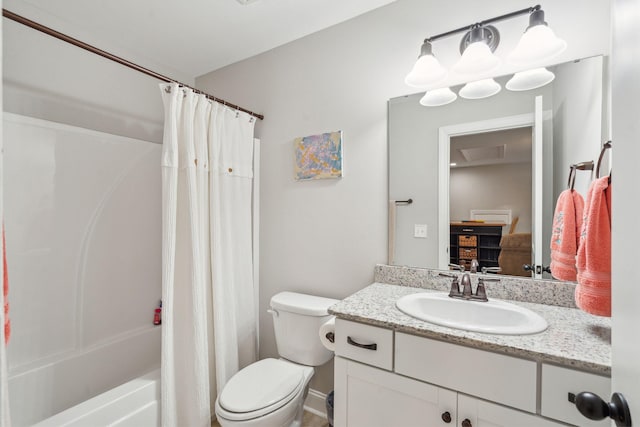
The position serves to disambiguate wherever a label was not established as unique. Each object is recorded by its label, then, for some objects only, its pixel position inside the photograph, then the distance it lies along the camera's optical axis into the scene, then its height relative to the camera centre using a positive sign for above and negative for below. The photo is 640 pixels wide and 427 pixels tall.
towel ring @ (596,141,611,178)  1.00 +0.23
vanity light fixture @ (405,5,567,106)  1.20 +0.69
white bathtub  1.23 -0.89
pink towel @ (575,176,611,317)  0.88 -0.13
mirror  1.25 +0.26
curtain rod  1.15 +0.75
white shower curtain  1.50 -0.22
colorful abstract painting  1.82 +0.36
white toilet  1.31 -0.86
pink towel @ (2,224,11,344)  0.76 -0.22
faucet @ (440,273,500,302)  1.29 -0.35
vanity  0.83 -0.50
